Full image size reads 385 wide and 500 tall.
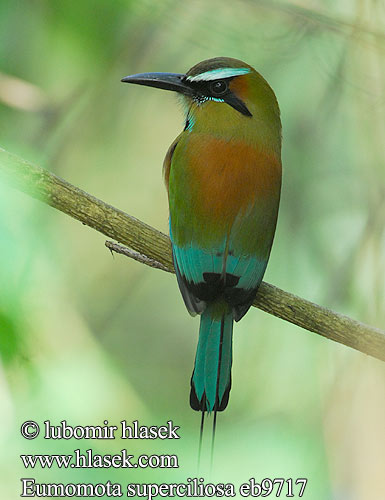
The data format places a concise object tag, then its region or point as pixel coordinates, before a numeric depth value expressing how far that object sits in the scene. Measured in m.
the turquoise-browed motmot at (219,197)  4.45
